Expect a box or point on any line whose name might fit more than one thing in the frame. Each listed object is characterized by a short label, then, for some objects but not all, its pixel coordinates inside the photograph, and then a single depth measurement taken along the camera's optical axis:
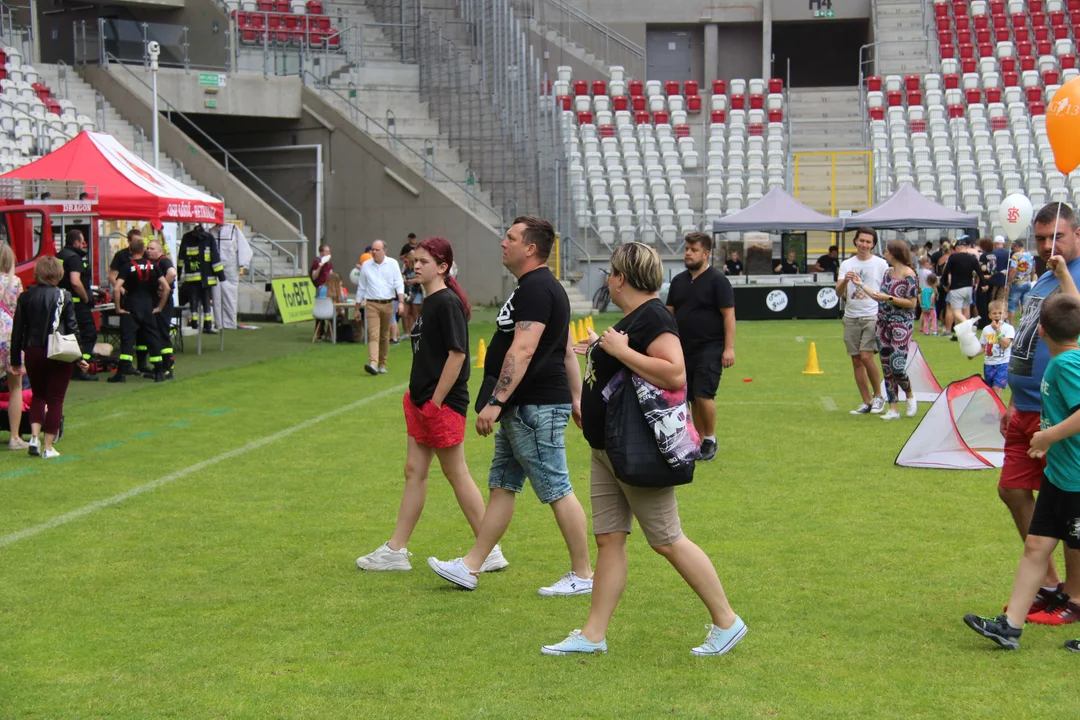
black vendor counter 27.83
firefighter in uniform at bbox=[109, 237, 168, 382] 15.50
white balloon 14.71
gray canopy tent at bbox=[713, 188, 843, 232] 27.14
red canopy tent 16.75
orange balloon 7.40
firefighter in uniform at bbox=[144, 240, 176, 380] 15.73
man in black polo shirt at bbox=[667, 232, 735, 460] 9.50
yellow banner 23.27
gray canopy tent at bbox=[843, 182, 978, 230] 26.59
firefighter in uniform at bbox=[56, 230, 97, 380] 14.92
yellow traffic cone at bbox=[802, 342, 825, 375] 16.28
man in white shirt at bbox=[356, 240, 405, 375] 16.44
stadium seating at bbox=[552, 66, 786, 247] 31.30
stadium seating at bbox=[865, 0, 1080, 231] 32.81
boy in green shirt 5.03
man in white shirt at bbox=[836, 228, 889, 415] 11.79
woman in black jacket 9.83
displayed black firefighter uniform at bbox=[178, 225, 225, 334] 19.80
